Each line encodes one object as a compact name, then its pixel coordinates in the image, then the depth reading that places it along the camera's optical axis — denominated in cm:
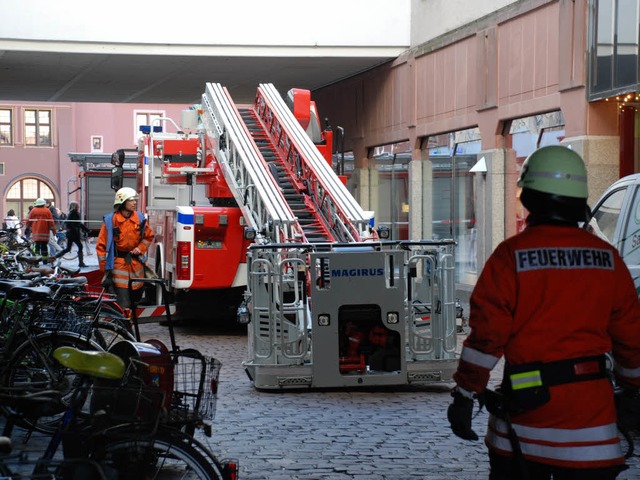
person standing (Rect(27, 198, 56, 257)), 2916
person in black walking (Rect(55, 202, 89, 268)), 2988
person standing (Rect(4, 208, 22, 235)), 3675
